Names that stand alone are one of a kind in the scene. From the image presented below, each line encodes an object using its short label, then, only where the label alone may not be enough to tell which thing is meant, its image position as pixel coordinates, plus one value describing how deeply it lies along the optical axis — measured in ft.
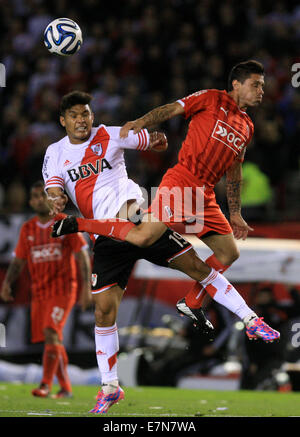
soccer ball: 49.11
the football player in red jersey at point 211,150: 46.78
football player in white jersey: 45.93
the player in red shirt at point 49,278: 61.98
